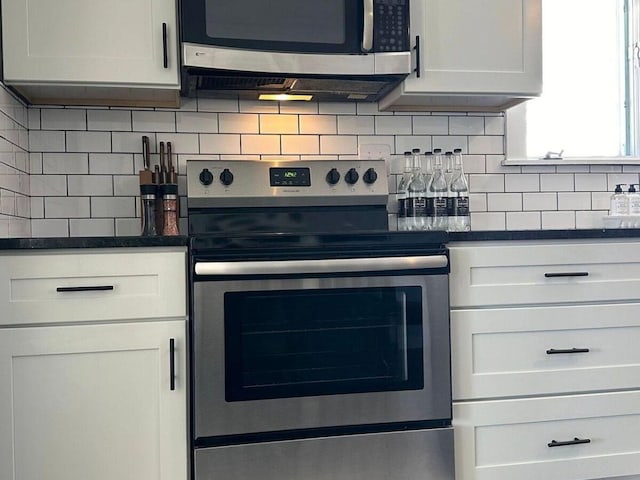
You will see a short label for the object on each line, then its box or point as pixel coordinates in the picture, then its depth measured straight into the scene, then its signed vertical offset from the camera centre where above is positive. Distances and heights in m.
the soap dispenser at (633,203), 2.56 +0.11
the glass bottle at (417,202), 2.31 +0.11
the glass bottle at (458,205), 2.29 +0.10
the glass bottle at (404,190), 2.36 +0.16
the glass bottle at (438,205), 2.28 +0.10
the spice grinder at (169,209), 2.16 +0.10
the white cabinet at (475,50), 2.18 +0.65
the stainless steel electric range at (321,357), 1.73 -0.36
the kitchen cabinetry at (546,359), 1.91 -0.40
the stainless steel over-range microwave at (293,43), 2.00 +0.64
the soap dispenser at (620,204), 2.56 +0.11
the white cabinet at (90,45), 1.93 +0.61
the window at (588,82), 2.72 +0.66
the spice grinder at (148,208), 2.14 +0.10
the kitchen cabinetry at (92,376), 1.65 -0.38
